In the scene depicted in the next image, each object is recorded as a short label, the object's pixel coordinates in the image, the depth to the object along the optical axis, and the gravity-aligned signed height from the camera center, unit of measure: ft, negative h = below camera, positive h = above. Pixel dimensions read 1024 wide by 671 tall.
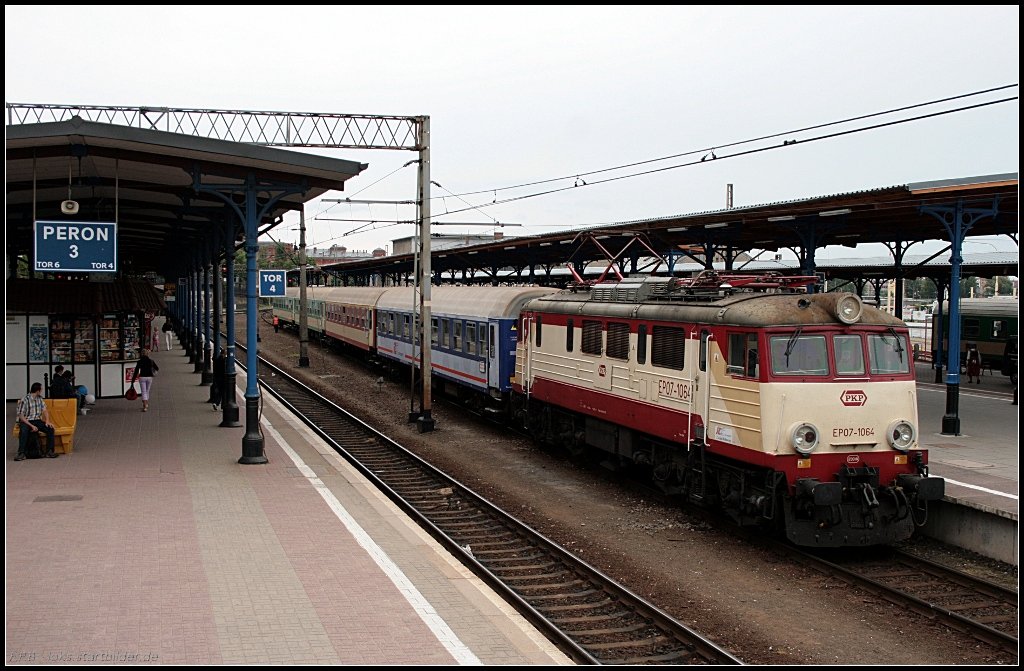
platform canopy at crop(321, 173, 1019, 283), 57.52 +6.74
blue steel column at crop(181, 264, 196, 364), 129.86 -2.93
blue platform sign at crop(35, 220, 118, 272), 47.55 +2.88
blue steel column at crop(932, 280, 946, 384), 102.22 -5.62
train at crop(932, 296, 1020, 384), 116.55 -2.89
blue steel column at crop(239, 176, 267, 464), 53.67 -3.46
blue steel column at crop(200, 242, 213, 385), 95.61 -3.26
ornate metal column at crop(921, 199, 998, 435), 61.57 +1.02
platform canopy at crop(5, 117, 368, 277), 47.06 +7.84
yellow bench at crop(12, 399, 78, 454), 54.75 -7.10
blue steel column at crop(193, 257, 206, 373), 109.70 -4.99
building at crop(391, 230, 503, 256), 245.55 +19.43
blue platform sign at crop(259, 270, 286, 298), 76.18 +1.57
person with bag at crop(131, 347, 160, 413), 73.10 -5.70
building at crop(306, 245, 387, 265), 361.96 +28.34
